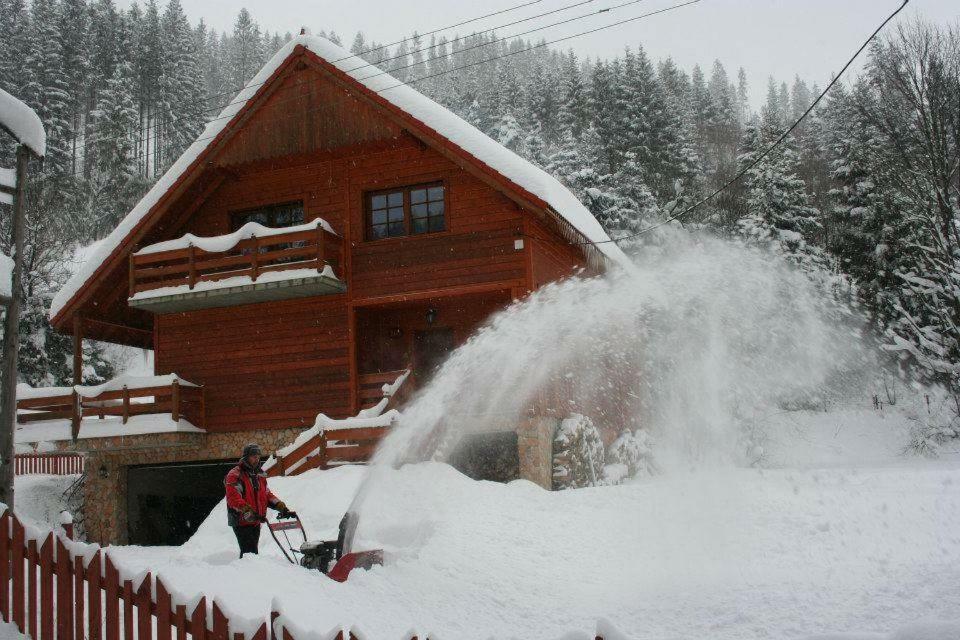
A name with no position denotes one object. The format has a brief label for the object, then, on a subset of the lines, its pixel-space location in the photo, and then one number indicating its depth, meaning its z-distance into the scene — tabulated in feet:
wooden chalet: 57.26
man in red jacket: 30.45
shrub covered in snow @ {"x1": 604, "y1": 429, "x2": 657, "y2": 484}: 66.59
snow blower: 26.58
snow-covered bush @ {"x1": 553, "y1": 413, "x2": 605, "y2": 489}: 56.34
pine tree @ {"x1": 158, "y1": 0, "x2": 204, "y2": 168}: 226.79
